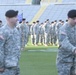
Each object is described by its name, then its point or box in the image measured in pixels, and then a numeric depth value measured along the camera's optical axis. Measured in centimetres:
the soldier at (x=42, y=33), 3590
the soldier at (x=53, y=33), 3547
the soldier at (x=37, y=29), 3503
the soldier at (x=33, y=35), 3581
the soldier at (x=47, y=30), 3536
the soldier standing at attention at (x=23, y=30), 2723
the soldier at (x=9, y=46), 839
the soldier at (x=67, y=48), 888
